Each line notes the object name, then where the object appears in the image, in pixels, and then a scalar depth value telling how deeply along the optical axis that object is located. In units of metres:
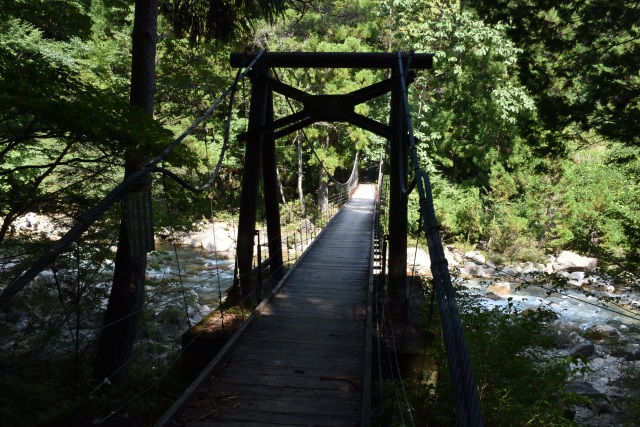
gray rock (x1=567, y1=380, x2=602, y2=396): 5.84
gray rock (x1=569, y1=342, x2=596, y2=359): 7.20
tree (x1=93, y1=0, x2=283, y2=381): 4.20
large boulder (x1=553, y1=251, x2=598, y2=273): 13.16
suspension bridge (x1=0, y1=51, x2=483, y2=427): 1.75
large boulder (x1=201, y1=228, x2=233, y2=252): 14.81
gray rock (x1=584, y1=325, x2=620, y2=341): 8.10
